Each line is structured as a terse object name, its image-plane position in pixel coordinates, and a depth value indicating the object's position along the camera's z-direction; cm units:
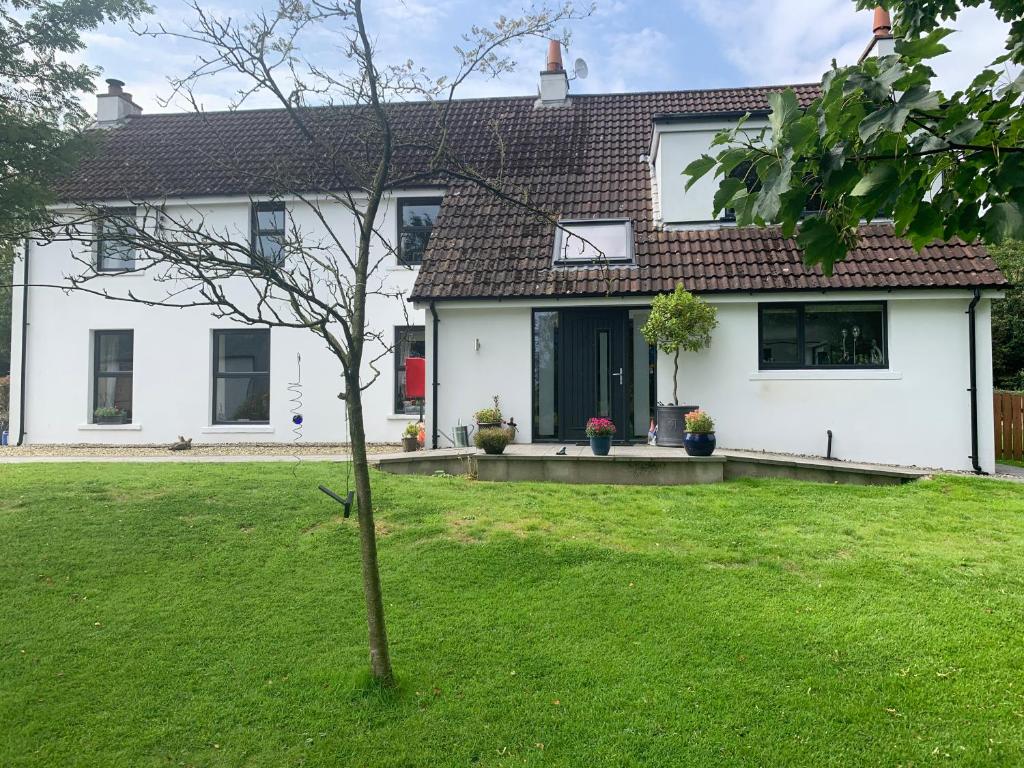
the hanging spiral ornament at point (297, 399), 1392
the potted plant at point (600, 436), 938
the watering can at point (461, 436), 1110
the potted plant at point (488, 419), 1064
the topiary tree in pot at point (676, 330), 987
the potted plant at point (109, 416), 1447
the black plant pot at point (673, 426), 1012
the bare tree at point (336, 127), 323
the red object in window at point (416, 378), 1185
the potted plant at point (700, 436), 907
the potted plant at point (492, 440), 943
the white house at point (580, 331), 1020
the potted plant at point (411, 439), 1215
